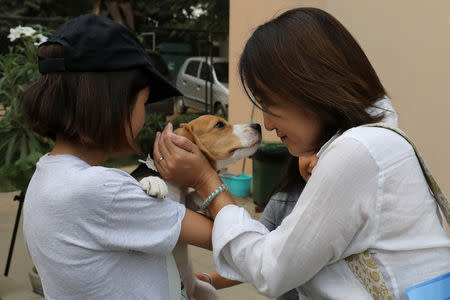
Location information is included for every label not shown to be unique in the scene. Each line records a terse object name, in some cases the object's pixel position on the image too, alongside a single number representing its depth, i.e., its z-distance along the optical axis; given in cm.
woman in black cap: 134
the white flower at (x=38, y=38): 406
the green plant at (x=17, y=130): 361
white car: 1402
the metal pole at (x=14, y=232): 400
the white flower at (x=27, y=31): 401
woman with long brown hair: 117
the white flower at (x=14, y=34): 406
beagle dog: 200
